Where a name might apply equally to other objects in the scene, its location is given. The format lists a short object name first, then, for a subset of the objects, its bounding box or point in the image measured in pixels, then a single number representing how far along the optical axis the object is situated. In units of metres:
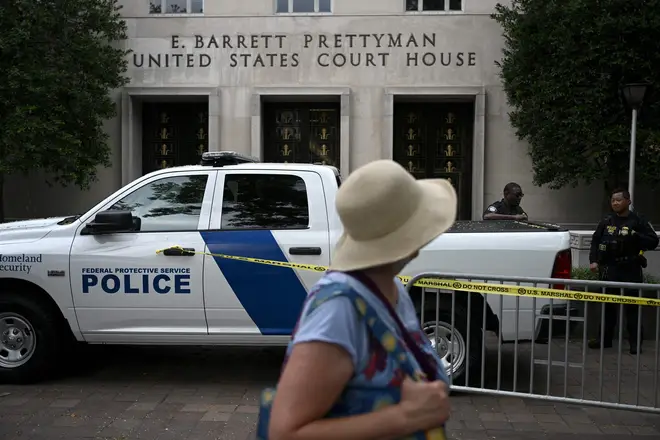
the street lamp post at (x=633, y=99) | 10.12
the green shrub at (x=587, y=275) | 8.95
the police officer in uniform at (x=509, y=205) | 8.91
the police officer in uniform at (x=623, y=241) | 7.73
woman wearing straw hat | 1.47
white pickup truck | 5.77
